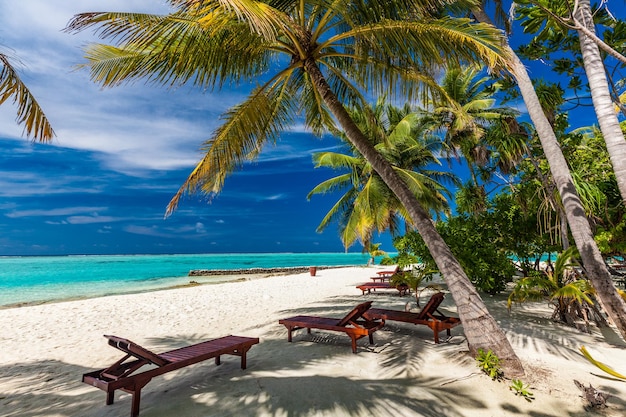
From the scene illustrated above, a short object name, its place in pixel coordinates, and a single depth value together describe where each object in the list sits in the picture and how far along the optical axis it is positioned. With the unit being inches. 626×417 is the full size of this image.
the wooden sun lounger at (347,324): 196.5
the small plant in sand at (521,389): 139.4
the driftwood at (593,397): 130.3
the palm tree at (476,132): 289.3
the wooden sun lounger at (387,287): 443.3
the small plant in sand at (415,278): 339.0
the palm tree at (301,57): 161.3
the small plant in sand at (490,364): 154.6
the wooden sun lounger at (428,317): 209.9
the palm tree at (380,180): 593.9
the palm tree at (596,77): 193.8
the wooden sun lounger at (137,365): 126.3
